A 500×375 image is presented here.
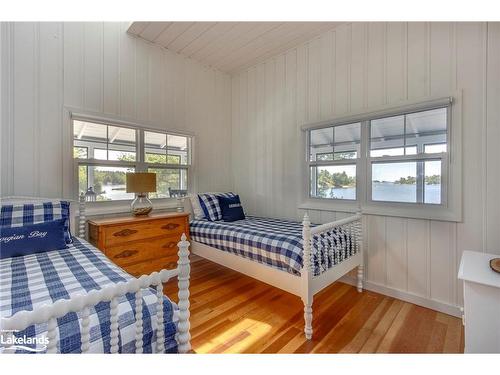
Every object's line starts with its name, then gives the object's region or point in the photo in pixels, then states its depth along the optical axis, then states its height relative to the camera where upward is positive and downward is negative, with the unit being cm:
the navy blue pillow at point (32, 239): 161 -39
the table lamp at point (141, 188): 257 -3
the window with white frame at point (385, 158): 213 +29
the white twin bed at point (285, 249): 183 -61
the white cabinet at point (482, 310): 128 -71
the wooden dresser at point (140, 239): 224 -56
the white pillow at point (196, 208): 315 -31
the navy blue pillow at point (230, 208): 307 -32
